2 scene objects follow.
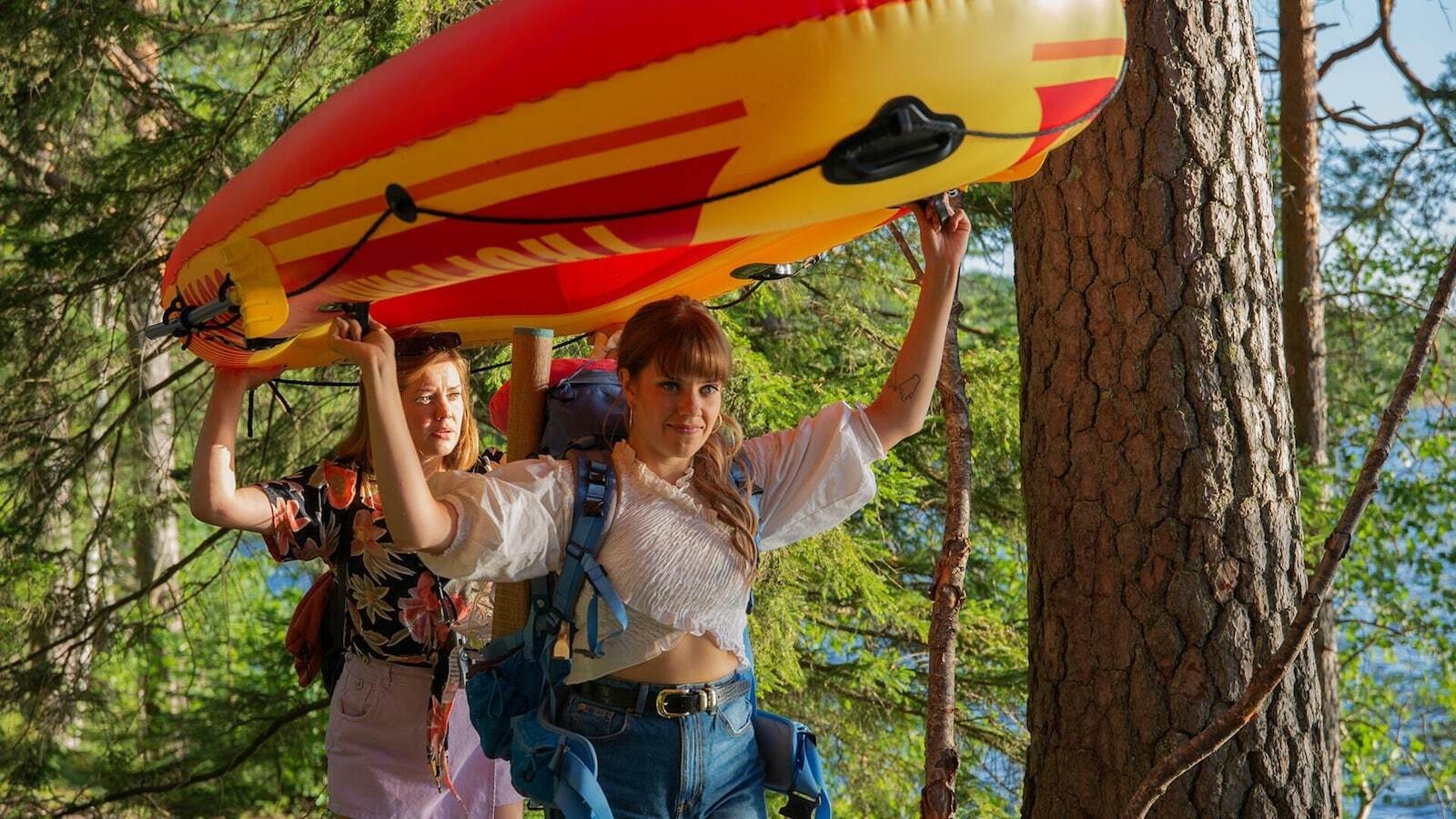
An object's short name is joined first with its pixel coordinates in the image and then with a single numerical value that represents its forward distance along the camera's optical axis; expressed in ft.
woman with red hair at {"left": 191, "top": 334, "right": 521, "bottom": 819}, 7.88
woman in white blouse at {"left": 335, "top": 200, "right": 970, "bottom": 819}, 5.95
